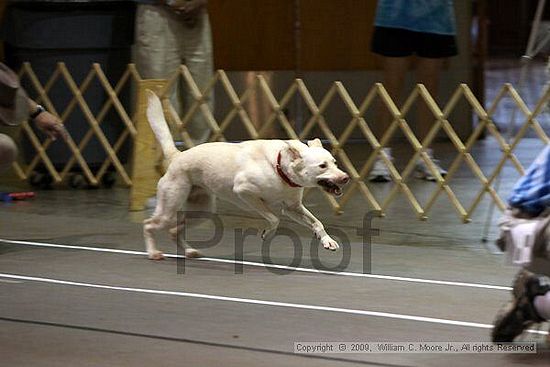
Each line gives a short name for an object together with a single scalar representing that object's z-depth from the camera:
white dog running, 10.70
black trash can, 15.86
